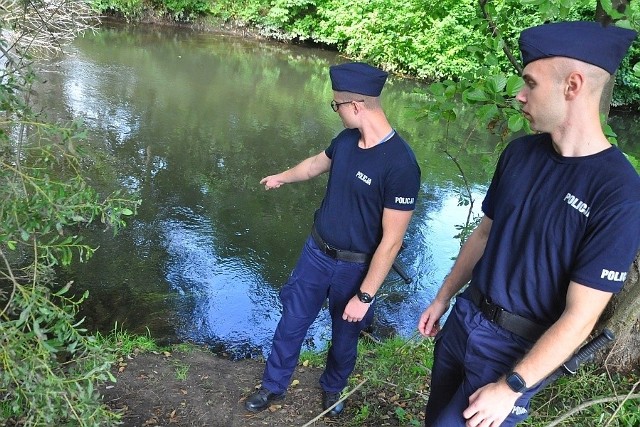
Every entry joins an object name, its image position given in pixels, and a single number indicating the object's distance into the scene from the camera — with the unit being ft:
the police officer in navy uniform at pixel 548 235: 5.61
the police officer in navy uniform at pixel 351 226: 9.52
